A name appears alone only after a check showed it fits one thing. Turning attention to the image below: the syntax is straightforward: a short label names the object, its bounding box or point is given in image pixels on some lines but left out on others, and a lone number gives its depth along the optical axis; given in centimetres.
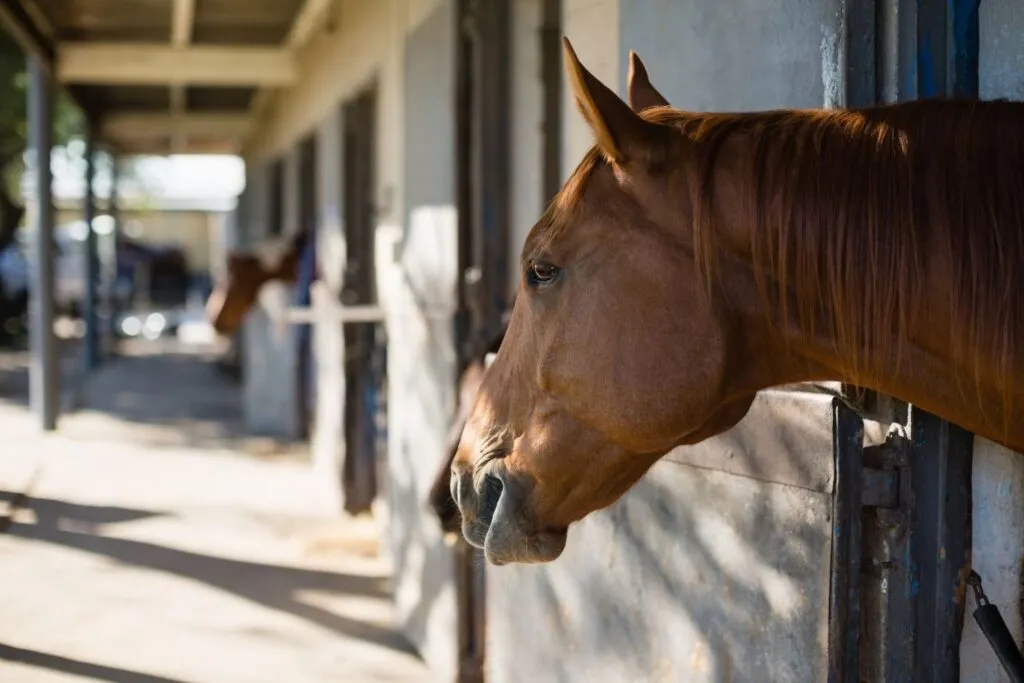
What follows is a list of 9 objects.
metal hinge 192
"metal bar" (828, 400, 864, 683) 193
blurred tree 1448
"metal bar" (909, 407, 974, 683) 189
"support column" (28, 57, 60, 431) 942
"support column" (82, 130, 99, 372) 1528
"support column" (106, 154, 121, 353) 1947
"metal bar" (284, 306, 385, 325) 611
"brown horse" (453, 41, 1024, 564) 150
